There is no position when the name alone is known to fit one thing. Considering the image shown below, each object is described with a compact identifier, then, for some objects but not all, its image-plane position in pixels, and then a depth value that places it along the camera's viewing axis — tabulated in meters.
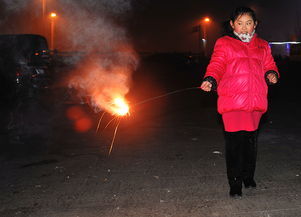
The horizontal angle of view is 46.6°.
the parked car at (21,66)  10.27
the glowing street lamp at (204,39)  36.08
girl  3.30
